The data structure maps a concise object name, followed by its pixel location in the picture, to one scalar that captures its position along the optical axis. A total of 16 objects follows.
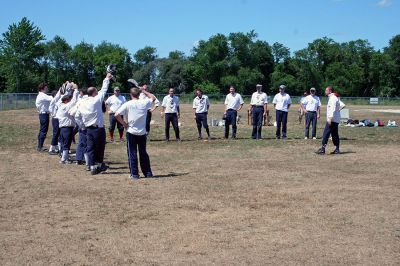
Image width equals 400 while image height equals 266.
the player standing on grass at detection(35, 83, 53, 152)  16.36
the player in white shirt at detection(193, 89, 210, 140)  20.28
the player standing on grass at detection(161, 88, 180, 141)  19.86
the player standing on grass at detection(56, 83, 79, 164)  14.05
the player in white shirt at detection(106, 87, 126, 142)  19.23
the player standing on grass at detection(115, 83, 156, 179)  11.62
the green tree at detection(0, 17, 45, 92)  94.50
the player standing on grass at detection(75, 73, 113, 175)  12.23
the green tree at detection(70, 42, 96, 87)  110.06
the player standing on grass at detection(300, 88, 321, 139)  20.29
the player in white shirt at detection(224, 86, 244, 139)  20.25
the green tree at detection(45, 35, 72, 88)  109.00
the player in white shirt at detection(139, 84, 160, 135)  12.10
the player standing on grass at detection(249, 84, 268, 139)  20.16
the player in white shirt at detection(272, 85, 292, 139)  20.14
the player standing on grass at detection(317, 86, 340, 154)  15.97
